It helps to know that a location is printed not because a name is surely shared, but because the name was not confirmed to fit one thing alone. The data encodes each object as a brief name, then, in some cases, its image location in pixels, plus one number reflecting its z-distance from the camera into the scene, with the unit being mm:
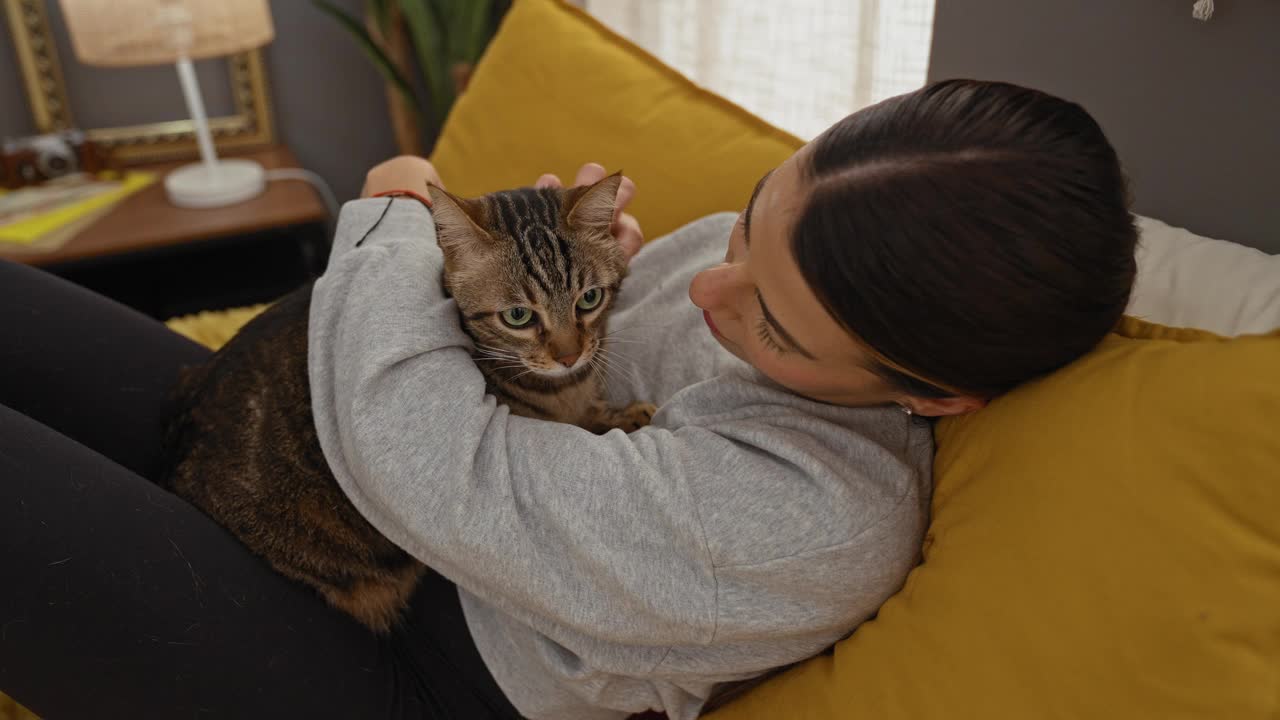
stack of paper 2045
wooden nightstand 2111
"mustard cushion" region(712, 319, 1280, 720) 550
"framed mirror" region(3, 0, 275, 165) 2475
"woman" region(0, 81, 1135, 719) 614
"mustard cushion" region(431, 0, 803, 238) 1241
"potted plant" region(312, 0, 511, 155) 2402
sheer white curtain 1339
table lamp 2020
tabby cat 950
